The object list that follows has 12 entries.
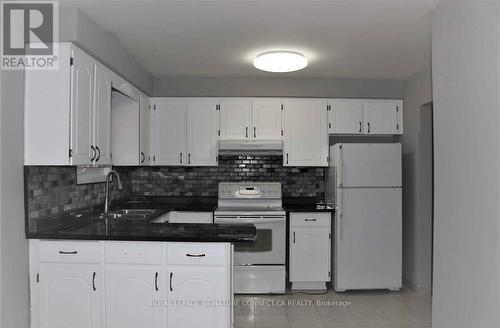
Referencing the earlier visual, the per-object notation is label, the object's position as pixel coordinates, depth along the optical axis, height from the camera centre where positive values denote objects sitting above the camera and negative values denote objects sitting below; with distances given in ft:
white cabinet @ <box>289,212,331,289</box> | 13.38 -3.00
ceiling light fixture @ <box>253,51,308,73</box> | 10.88 +3.12
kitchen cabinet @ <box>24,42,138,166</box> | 7.98 +1.13
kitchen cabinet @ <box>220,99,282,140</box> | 14.47 +1.81
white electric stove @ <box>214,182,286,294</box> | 13.05 -3.17
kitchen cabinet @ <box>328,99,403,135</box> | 14.51 +1.91
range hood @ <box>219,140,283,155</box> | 13.87 +0.69
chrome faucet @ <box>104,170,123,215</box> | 10.72 -1.00
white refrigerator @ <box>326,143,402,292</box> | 13.12 -1.82
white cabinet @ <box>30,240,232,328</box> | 7.64 -2.50
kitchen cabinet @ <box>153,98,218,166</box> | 14.49 +1.30
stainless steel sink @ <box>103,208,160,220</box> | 11.34 -1.57
